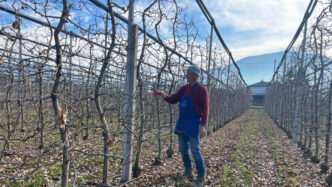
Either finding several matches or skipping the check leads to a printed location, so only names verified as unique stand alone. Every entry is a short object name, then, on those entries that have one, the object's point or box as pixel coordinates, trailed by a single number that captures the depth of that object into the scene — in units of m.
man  3.10
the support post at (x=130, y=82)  2.96
